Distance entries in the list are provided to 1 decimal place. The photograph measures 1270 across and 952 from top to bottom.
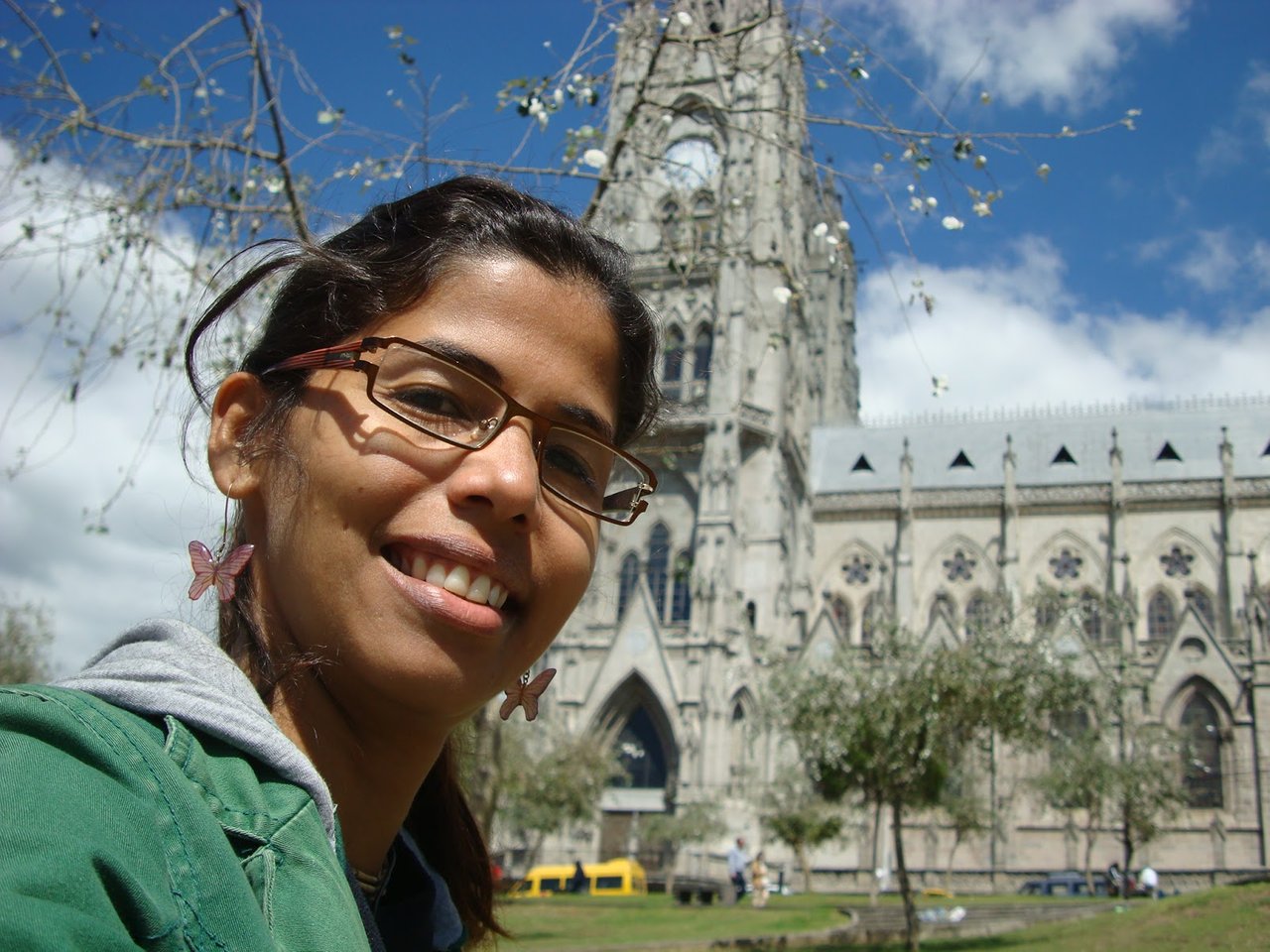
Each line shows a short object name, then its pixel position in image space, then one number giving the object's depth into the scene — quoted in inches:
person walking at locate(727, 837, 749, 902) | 1008.8
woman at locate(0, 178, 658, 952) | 32.0
